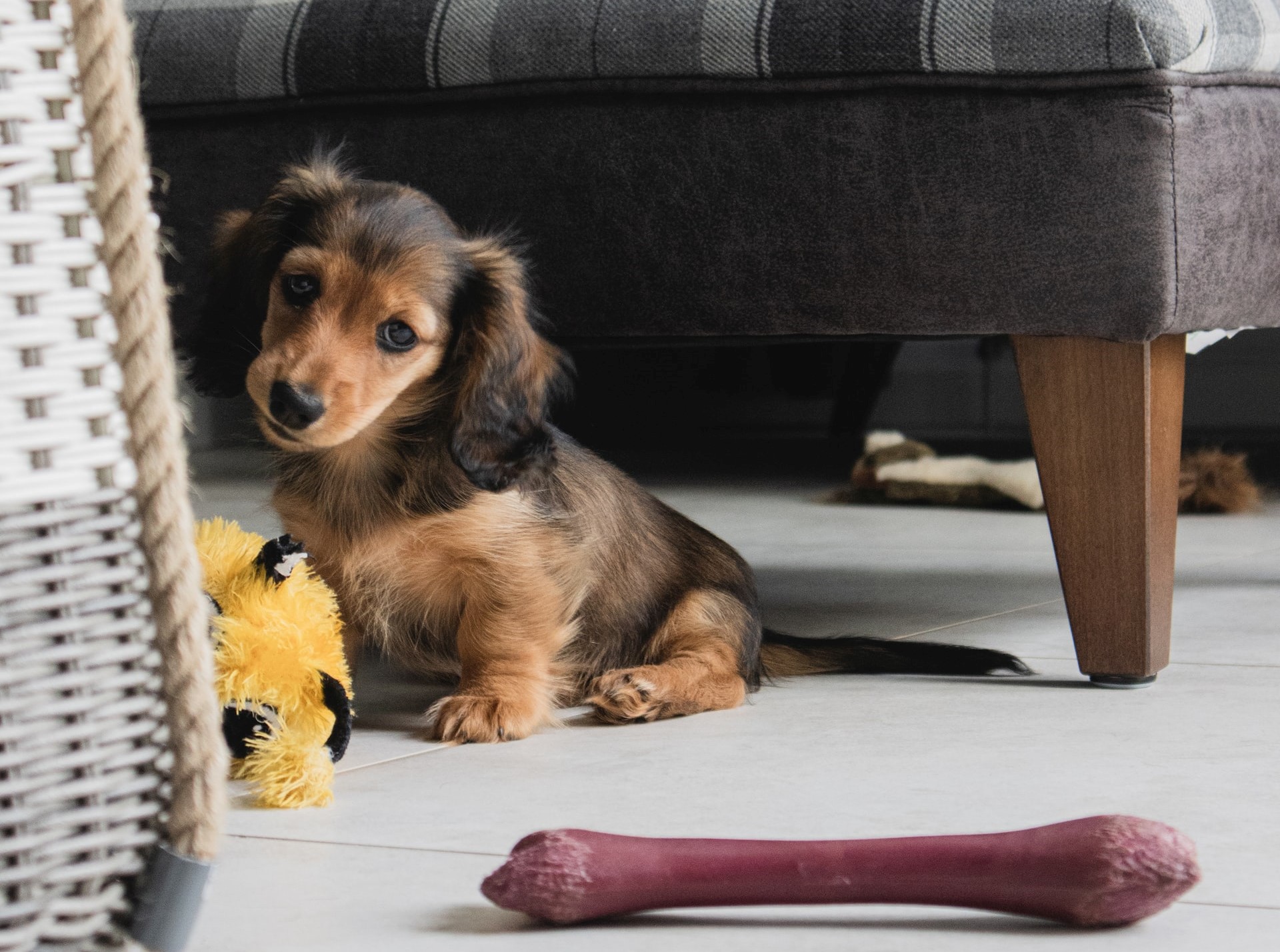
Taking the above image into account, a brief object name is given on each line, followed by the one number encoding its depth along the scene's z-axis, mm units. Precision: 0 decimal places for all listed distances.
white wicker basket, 1428
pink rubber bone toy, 1646
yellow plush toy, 1784
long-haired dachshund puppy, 1892
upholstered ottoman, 1919
